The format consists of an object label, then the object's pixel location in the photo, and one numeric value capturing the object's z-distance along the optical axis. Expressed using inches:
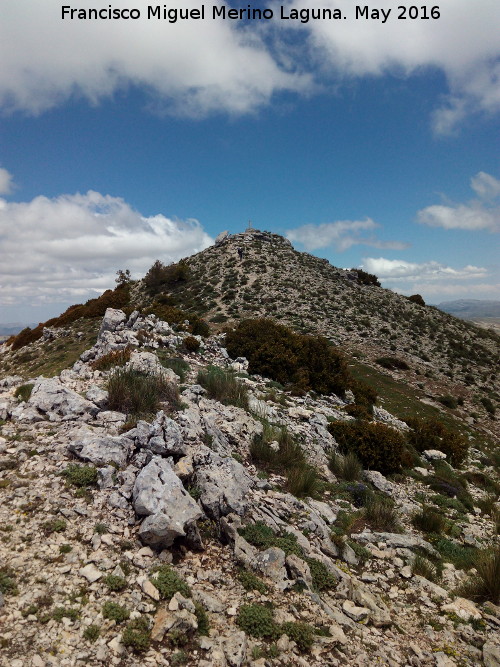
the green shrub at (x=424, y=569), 318.3
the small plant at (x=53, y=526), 253.4
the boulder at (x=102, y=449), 331.0
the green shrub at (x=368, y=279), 2390.5
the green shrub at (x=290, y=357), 852.0
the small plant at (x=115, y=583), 222.4
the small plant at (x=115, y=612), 203.6
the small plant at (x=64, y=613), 196.2
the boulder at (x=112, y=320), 981.9
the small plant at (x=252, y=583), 255.6
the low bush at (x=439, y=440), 686.5
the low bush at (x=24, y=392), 452.4
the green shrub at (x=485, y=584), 294.0
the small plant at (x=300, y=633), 221.0
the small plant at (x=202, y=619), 212.7
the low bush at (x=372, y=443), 545.0
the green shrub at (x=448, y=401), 1098.7
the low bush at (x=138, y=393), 437.7
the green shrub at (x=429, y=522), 402.9
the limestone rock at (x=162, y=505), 261.6
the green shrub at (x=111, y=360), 602.2
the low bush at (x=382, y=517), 387.2
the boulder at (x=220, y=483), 318.3
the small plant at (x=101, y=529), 261.1
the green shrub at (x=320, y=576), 280.8
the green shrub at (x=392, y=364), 1291.8
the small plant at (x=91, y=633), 190.9
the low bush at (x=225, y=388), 574.2
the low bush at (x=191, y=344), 848.3
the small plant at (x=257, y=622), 221.3
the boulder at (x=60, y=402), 410.0
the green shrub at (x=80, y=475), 303.4
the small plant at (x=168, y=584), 227.5
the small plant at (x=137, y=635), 192.9
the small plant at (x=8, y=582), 202.5
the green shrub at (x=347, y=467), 486.6
